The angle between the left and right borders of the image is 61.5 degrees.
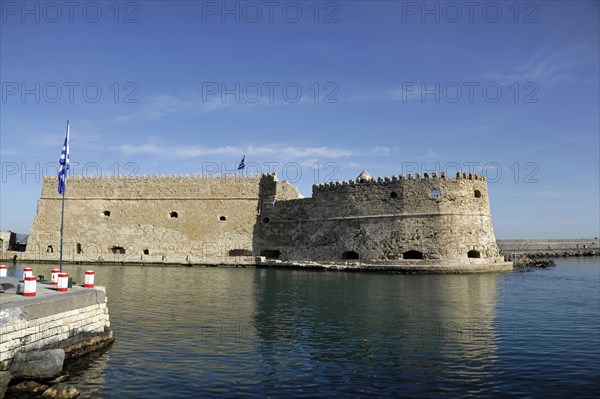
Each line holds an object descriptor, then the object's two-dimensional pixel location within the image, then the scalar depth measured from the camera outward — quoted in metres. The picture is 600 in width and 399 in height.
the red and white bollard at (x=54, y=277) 12.34
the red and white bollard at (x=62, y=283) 11.24
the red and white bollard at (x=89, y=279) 12.03
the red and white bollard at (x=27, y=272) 10.72
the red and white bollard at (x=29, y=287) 10.28
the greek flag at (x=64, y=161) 16.70
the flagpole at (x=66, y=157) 16.70
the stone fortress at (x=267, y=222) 30.52
